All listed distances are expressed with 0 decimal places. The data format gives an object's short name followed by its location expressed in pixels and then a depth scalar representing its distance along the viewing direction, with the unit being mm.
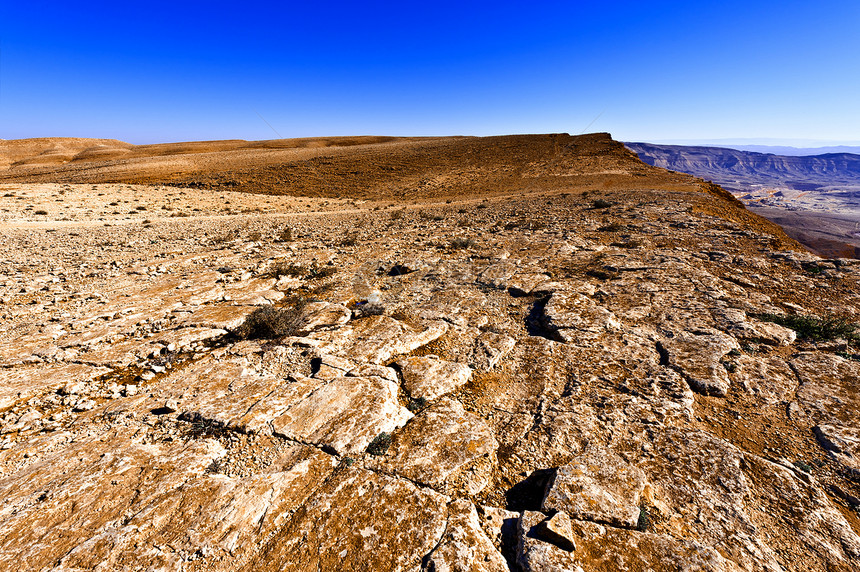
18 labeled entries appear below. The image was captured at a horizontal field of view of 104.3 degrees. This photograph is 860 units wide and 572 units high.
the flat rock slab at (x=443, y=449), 3249
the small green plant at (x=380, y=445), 3474
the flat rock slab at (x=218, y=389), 3885
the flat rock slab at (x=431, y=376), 4436
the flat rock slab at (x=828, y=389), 3848
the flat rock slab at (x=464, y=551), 2488
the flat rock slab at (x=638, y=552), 2494
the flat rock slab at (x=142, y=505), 2527
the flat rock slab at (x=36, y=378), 3943
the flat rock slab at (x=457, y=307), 6219
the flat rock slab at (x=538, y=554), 2459
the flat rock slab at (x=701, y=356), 4387
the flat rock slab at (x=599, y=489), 2854
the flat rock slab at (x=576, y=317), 5668
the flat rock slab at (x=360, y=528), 2557
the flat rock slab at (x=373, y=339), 5113
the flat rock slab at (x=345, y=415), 3617
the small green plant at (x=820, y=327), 5230
